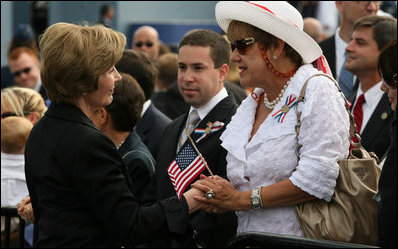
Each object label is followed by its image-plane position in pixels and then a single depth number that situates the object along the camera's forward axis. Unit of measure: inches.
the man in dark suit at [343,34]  254.2
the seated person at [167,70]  303.1
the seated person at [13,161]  209.6
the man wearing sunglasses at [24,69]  327.9
